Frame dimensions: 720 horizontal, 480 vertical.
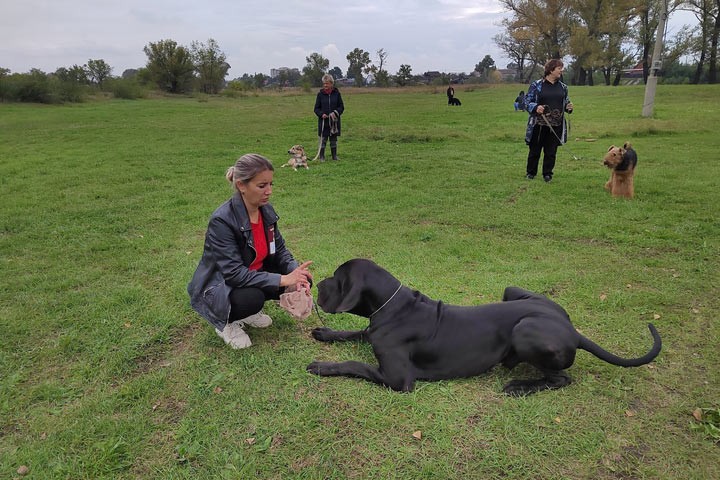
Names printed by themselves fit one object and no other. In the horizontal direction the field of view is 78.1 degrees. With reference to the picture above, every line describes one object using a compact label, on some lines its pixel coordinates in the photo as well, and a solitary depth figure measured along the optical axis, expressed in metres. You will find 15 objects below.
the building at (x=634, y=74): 64.16
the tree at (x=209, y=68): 50.91
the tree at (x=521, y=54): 52.67
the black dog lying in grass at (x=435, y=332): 2.88
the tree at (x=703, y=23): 36.59
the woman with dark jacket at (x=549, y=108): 7.69
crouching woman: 3.20
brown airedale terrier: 6.93
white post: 15.45
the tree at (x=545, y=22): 46.88
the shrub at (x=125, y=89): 35.47
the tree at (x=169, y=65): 46.31
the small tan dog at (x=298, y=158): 10.62
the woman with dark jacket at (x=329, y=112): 10.78
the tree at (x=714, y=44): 36.36
